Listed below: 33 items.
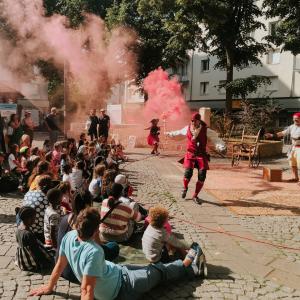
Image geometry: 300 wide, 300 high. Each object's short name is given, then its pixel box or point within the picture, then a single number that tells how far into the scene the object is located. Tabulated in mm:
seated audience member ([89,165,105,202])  5690
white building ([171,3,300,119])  26655
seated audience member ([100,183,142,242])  4243
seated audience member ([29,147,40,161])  7227
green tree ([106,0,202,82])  19784
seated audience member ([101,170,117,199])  5166
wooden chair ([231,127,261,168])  11185
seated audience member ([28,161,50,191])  5310
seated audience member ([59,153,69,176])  6718
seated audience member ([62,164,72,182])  6055
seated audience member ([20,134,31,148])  7904
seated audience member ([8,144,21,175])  7353
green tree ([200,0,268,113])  17091
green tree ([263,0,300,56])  16132
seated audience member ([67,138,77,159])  8252
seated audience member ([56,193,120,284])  3460
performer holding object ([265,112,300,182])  8126
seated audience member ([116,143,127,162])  11312
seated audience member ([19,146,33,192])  6689
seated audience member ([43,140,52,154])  8768
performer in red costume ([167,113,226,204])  6580
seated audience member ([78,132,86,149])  8919
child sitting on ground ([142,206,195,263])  3694
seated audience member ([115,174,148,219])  5215
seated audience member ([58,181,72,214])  4420
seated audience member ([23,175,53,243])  4174
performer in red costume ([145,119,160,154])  13795
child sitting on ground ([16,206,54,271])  3683
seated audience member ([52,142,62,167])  7412
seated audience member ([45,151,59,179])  6264
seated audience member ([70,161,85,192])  6095
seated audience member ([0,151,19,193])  6863
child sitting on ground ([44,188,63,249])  3942
